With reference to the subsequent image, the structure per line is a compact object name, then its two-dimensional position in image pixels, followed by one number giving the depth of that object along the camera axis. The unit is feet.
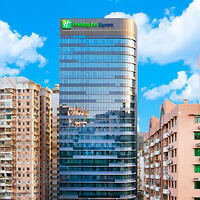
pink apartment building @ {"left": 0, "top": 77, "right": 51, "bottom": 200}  379.55
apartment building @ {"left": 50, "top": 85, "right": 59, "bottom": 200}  463.83
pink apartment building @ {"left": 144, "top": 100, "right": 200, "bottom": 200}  220.84
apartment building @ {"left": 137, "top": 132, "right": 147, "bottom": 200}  573.74
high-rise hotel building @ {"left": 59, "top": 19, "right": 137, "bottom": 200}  396.98
